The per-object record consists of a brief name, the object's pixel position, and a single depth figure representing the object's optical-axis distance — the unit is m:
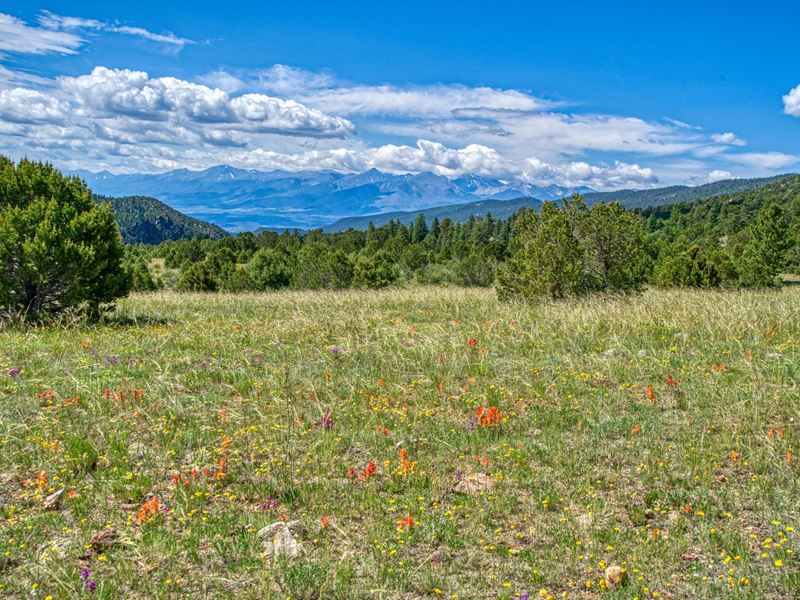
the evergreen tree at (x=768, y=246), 46.44
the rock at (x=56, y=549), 4.12
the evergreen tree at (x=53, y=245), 11.73
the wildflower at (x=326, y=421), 6.62
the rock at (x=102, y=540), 4.35
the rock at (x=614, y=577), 3.93
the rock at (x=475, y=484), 5.27
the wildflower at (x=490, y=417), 6.59
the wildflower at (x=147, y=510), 4.66
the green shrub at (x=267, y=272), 54.22
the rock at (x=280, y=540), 4.30
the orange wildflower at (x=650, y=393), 7.24
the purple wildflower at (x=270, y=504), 4.96
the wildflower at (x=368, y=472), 5.38
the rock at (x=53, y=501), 4.89
